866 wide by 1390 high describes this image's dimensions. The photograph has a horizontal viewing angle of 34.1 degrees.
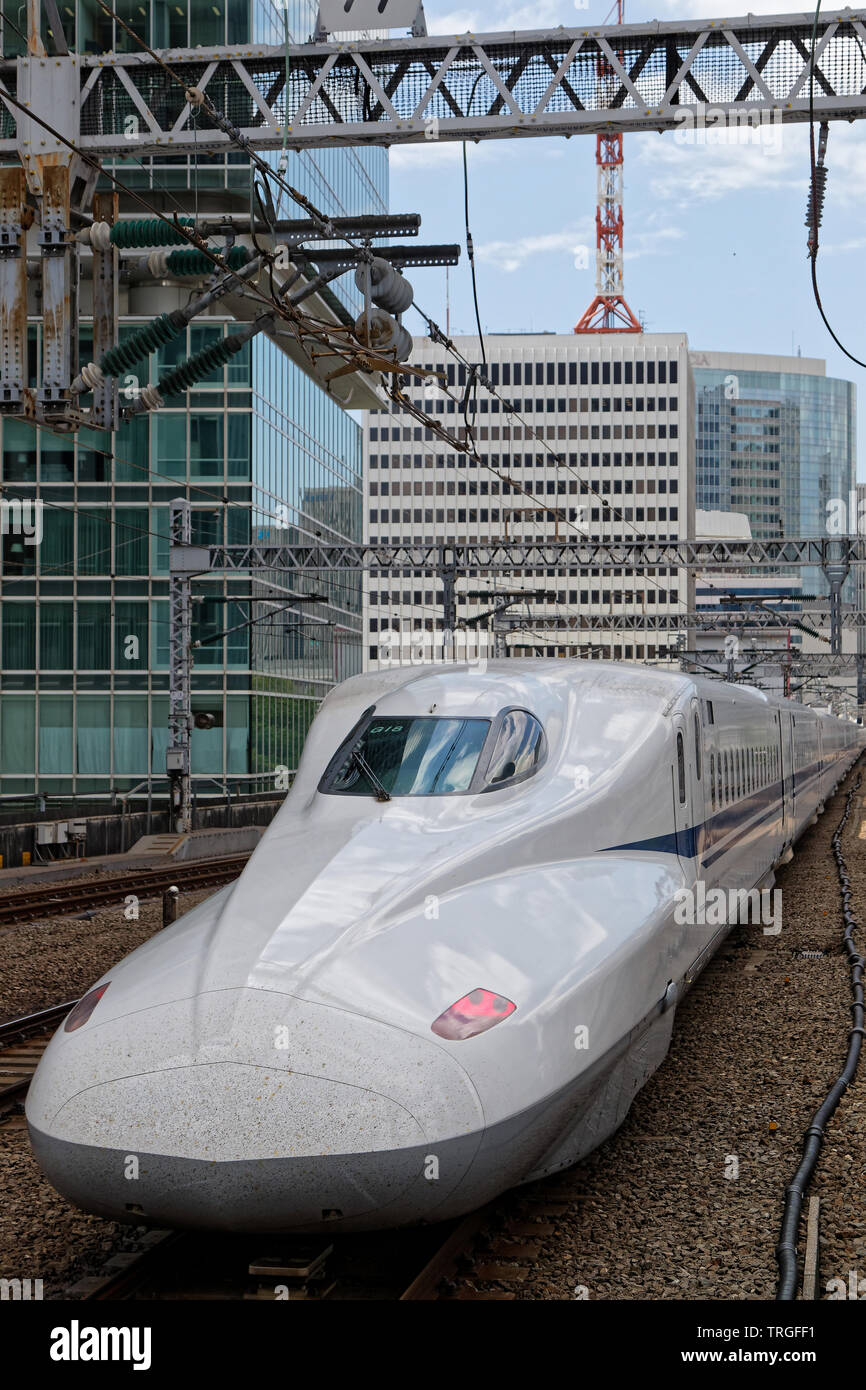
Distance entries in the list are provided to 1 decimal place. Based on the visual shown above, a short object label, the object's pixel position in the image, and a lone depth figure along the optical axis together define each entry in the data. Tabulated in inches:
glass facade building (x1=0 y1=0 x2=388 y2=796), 1806.1
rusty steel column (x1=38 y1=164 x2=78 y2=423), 510.6
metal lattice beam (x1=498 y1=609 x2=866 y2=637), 1732.3
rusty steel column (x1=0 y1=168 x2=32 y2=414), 511.2
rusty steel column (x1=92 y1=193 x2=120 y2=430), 540.4
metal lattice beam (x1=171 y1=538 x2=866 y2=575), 1317.7
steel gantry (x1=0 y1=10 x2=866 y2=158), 504.1
